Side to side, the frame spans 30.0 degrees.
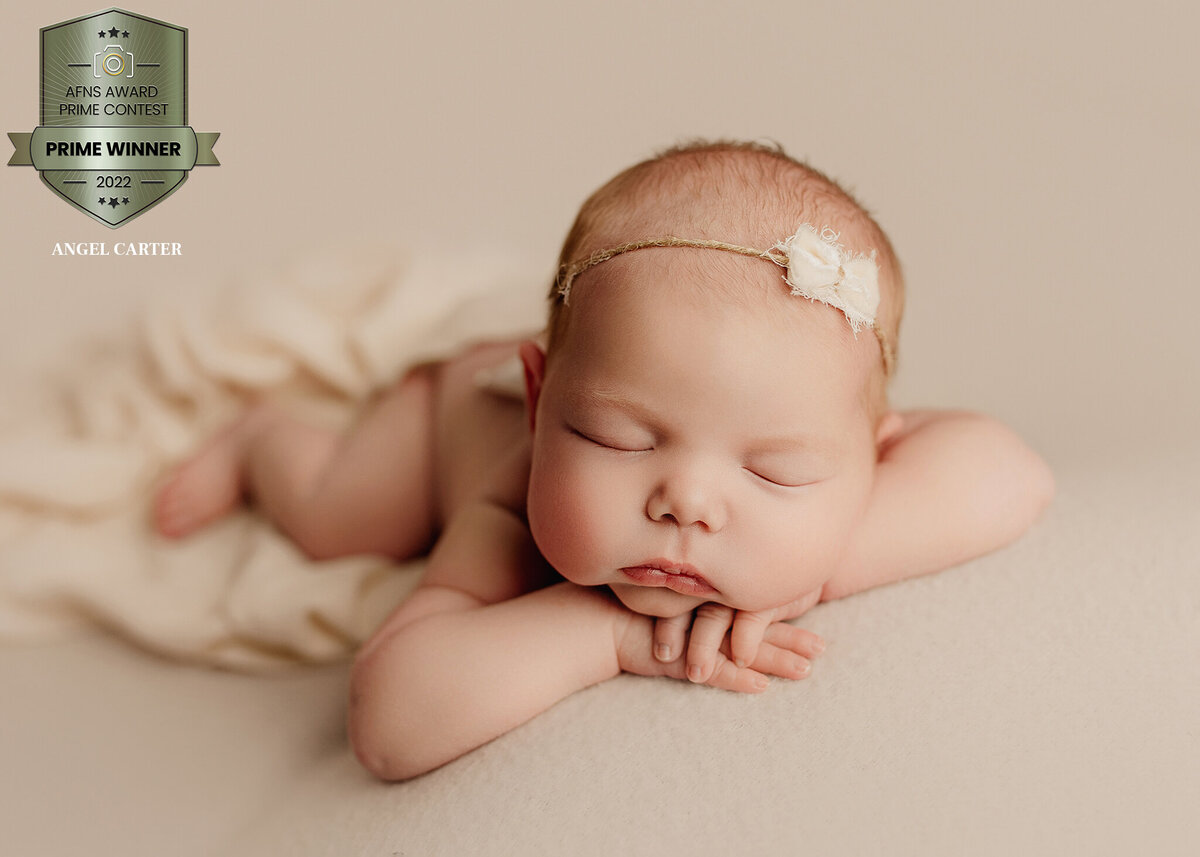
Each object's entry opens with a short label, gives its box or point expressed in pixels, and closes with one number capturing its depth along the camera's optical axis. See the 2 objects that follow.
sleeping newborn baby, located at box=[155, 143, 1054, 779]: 0.56
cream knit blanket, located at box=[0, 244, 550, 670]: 0.69
